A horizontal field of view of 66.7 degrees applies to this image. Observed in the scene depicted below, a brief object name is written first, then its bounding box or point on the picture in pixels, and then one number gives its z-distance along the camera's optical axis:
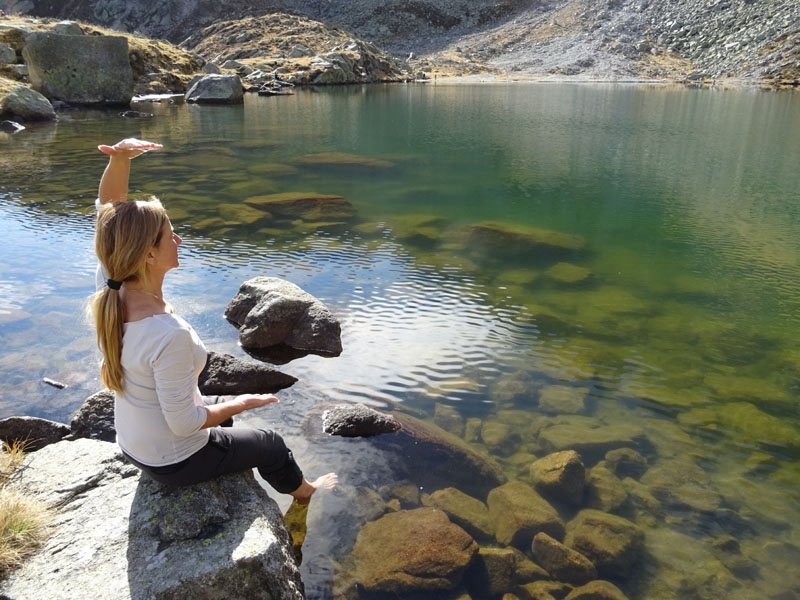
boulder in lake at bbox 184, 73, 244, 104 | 41.31
